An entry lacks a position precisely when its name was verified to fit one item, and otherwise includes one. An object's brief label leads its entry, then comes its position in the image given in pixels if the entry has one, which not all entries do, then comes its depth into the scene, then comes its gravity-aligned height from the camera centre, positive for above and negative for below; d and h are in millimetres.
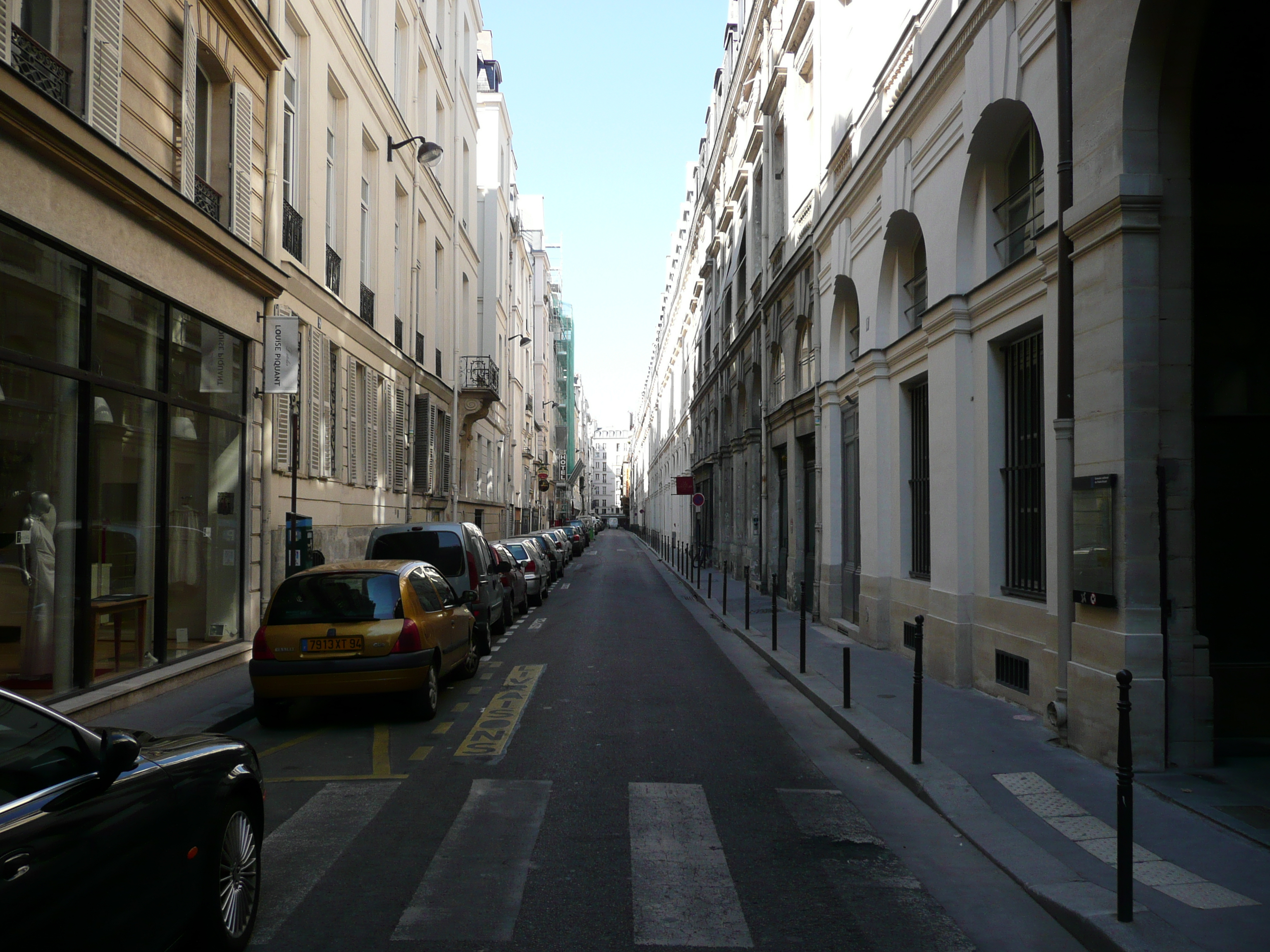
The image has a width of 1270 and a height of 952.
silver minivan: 13883 -498
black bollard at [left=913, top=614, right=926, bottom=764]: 7352 -1471
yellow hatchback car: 8703 -1169
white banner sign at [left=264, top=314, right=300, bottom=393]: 13594 +2332
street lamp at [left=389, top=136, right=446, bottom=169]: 20328 +7865
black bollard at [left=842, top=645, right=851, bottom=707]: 9492 -1594
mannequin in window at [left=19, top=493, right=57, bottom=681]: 8586 -674
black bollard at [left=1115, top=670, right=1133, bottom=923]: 4375 -1447
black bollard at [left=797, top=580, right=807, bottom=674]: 11570 -1500
